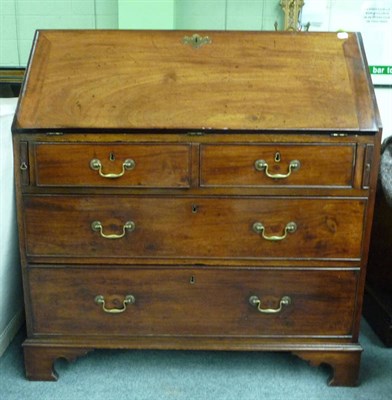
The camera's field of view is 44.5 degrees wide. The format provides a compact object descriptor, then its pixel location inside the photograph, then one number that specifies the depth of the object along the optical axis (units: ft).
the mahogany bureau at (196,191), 4.52
